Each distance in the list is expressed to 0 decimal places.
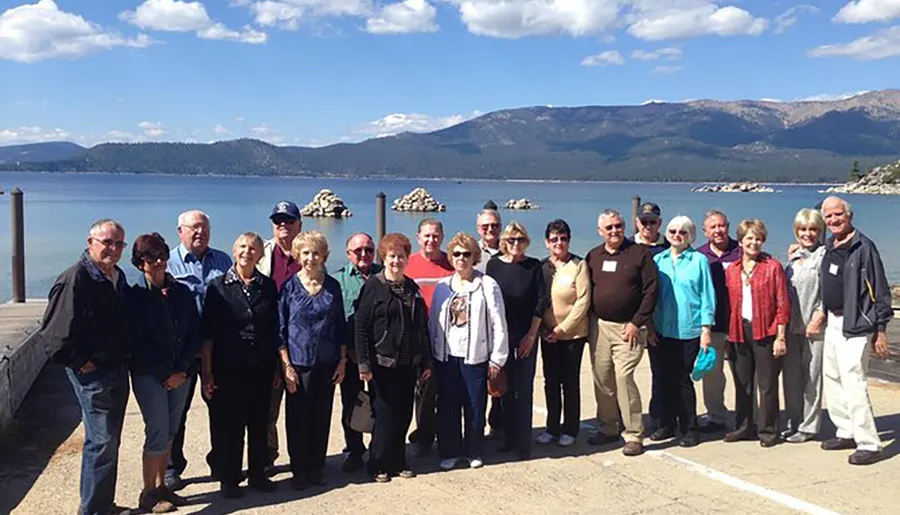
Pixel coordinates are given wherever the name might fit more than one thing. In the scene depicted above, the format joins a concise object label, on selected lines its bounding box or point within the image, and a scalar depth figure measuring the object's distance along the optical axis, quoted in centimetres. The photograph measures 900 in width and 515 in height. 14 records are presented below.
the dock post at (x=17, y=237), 1216
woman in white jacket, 567
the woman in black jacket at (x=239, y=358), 499
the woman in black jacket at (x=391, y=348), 535
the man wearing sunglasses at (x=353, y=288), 561
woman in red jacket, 619
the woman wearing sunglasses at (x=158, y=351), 465
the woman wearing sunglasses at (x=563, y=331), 613
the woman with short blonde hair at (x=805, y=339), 629
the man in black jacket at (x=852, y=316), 577
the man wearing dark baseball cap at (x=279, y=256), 566
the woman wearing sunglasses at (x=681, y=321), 620
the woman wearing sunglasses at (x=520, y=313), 596
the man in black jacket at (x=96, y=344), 429
